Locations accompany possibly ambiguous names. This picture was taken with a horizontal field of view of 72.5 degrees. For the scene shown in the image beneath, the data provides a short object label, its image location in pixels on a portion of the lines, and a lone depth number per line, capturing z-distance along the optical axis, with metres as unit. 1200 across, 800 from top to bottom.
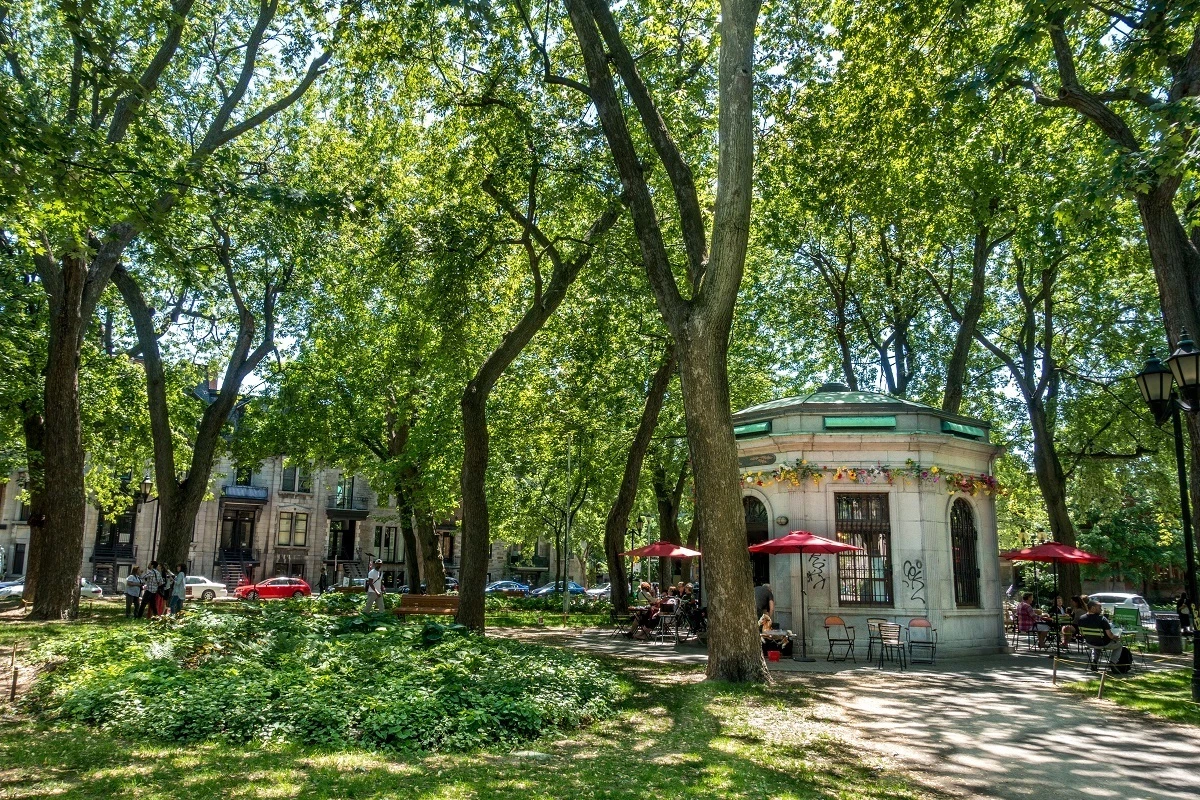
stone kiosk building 17.08
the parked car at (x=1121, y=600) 38.59
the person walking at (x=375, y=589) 22.91
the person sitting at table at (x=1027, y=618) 22.16
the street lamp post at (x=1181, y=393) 11.47
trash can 21.12
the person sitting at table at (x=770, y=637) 15.70
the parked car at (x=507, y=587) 56.84
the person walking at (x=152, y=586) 20.67
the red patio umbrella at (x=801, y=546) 16.05
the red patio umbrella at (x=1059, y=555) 20.62
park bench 18.62
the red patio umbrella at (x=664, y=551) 21.98
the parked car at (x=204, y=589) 38.22
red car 39.88
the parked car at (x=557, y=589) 48.26
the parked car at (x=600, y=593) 49.71
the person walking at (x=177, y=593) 20.12
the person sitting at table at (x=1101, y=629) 14.30
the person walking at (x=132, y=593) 23.08
